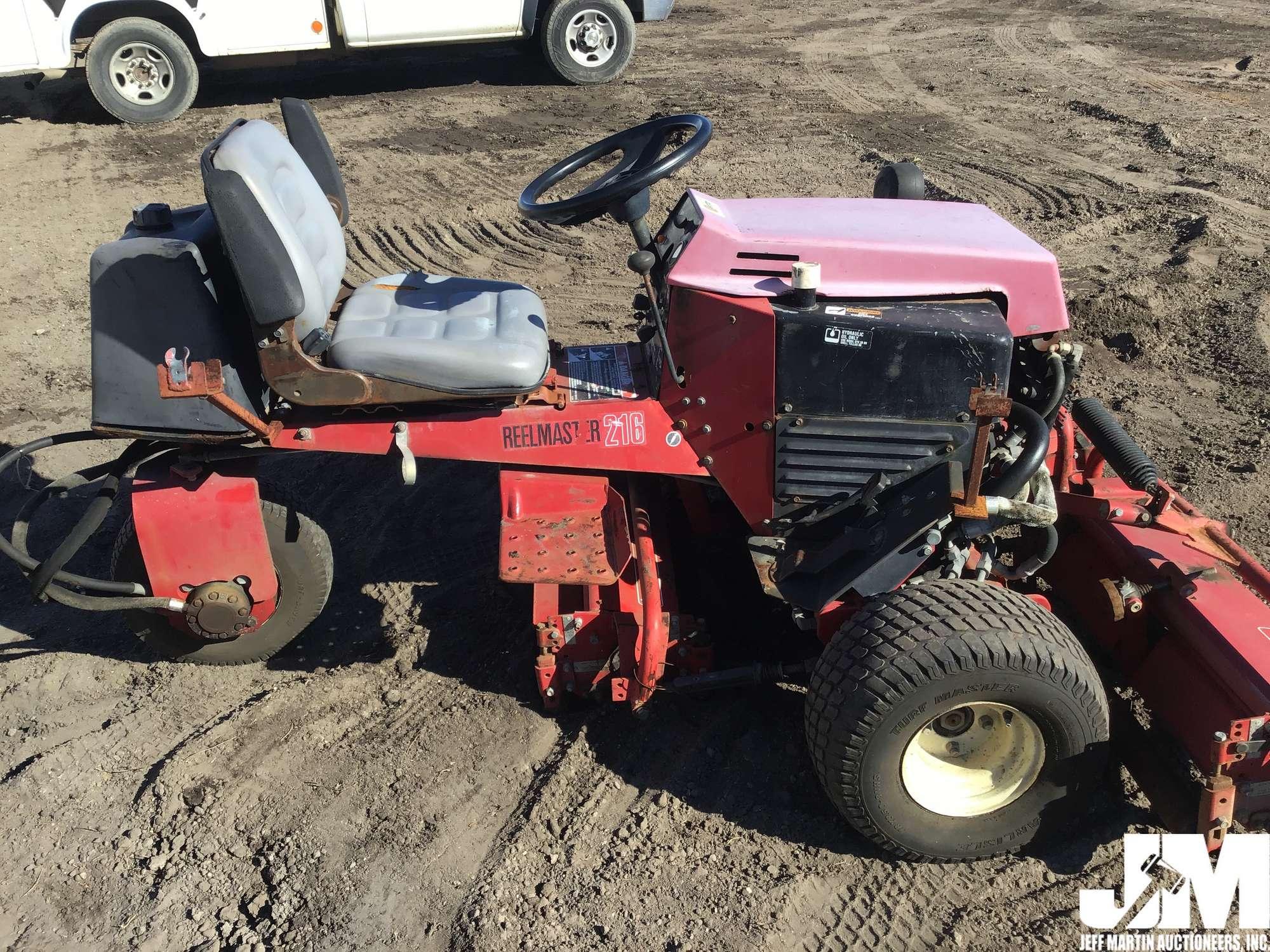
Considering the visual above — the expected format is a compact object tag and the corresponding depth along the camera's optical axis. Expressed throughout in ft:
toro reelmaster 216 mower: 9.20
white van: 27.43
